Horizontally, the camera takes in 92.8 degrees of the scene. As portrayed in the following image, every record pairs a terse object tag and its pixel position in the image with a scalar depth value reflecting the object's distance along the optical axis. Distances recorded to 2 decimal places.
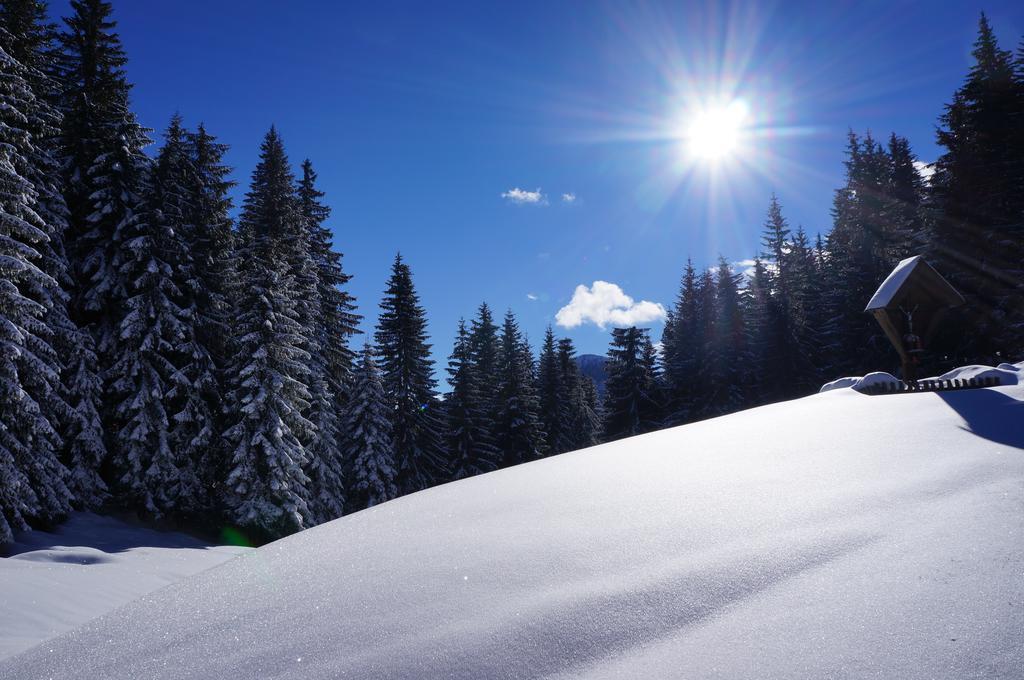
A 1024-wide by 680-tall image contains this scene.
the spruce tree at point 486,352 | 38.19
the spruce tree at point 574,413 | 39.65
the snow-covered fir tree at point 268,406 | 17.62
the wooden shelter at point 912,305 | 11.35
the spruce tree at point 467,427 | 31.42
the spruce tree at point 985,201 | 20.11
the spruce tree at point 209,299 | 18.92
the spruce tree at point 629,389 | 34.22
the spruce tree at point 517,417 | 33.44
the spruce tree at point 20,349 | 11.35
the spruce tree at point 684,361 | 34.25
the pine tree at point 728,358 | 32.59
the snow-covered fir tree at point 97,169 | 17.83
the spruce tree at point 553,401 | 38.25
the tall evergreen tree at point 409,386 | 28.20
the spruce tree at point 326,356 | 21.61
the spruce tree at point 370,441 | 24.78
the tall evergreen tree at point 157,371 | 17.14
